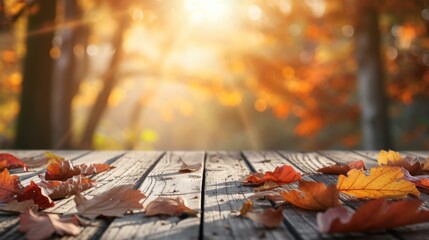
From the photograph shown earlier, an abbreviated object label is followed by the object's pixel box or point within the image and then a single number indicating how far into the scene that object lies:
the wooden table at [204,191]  1.03
